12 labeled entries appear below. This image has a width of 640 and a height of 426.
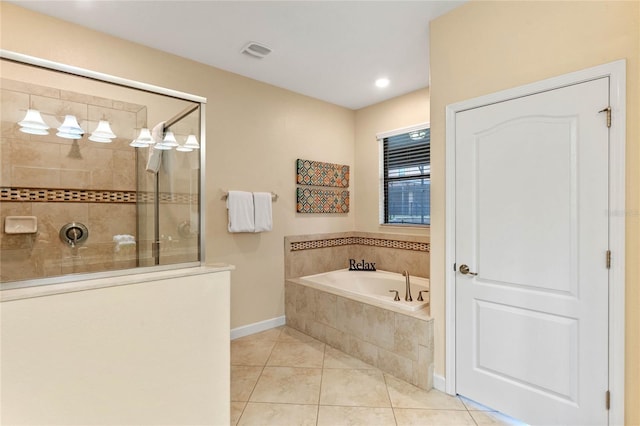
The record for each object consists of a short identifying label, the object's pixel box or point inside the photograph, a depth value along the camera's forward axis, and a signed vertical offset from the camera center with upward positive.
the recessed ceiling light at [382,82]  3.32 +1.43
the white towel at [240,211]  3.10 +0.02
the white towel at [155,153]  1.88 +0.38
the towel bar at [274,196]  3.48 +0.19
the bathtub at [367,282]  3.26 -0.78
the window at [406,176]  3.58 +0.45
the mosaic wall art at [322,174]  3.72 +0.50
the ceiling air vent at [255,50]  2.65 +1.43
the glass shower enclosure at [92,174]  1.48 +0.25
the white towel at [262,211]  3.25 +0.02
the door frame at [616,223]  1.53 -0.05
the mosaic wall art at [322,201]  3.72 +0.16
